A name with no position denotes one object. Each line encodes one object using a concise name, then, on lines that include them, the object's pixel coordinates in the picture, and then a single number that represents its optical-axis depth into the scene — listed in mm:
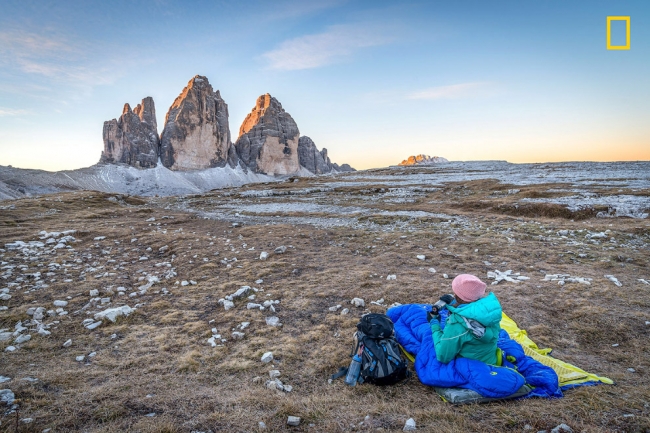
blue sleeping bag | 4520
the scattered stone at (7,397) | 4258
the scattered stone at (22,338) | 6215
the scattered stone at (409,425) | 3954
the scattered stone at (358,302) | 8023
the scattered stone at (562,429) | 3588
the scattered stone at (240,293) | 8641
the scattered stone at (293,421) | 4094
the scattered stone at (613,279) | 8858
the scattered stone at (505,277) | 9578
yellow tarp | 4805
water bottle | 5114
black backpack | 5031
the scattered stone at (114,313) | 7324
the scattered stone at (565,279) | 8992
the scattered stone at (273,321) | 7289
